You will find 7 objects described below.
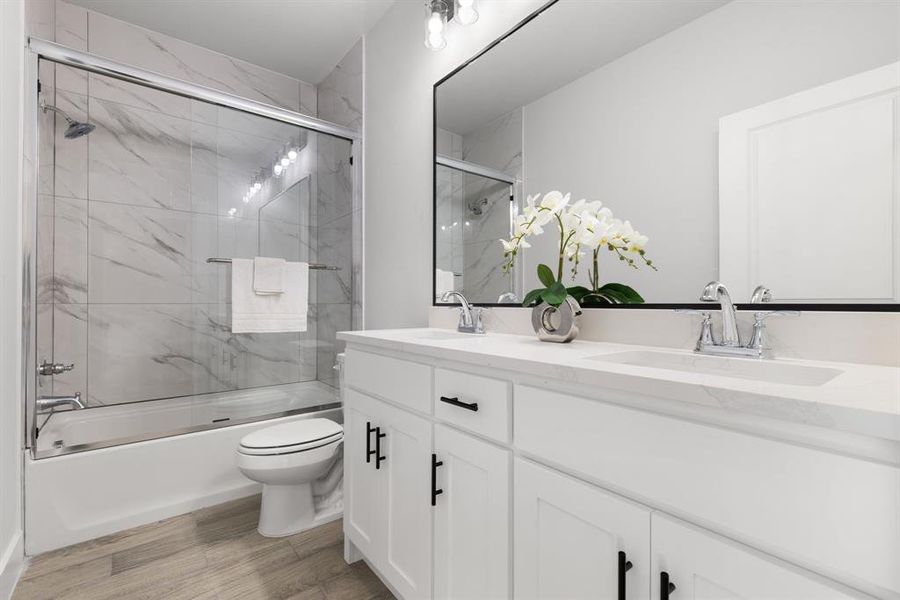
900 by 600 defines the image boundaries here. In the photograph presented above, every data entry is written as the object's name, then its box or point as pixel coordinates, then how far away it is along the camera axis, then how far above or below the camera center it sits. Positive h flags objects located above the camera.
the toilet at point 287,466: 1.66 -0.67
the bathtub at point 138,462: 1.63 -0.69
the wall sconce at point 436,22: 1.74 +1.16
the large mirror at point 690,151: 0.83 +0.39
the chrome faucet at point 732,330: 0.91 -0.07
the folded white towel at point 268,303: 2.16 -0.02
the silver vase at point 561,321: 1.22 -0.06
